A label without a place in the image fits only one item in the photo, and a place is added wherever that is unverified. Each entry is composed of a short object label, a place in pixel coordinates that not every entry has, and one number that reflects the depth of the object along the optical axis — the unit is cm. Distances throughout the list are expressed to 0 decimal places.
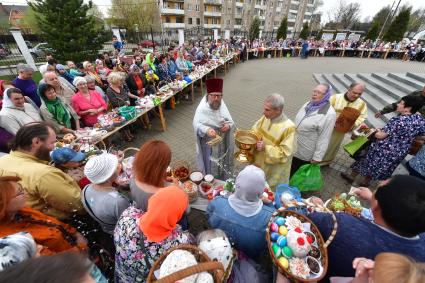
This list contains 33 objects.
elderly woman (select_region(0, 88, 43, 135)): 354
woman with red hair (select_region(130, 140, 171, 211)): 199
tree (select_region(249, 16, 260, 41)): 2789
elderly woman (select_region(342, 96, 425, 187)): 327
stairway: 754
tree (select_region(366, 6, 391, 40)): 2284
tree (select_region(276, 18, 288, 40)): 2581
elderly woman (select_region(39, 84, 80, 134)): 399
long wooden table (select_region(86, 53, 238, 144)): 442
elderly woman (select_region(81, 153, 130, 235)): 208
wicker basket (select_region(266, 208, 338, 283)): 149
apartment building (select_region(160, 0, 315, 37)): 3959
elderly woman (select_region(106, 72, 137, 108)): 556
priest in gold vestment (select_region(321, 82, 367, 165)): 400
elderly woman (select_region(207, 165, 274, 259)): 180
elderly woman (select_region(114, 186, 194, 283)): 155
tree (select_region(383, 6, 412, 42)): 2073
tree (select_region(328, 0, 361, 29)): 4269
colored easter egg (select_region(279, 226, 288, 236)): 174
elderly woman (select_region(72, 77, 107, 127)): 474
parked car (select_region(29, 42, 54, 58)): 1789
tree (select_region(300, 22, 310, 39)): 2605
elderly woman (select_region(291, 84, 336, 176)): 333
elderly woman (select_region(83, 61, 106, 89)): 700
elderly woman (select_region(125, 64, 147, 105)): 678
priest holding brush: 348
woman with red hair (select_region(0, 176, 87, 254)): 158
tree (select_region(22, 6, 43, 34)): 2716
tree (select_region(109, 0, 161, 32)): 3062
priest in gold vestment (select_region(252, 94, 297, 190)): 298
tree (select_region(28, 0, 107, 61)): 1238
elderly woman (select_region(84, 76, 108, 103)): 507
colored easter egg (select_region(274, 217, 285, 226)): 182
